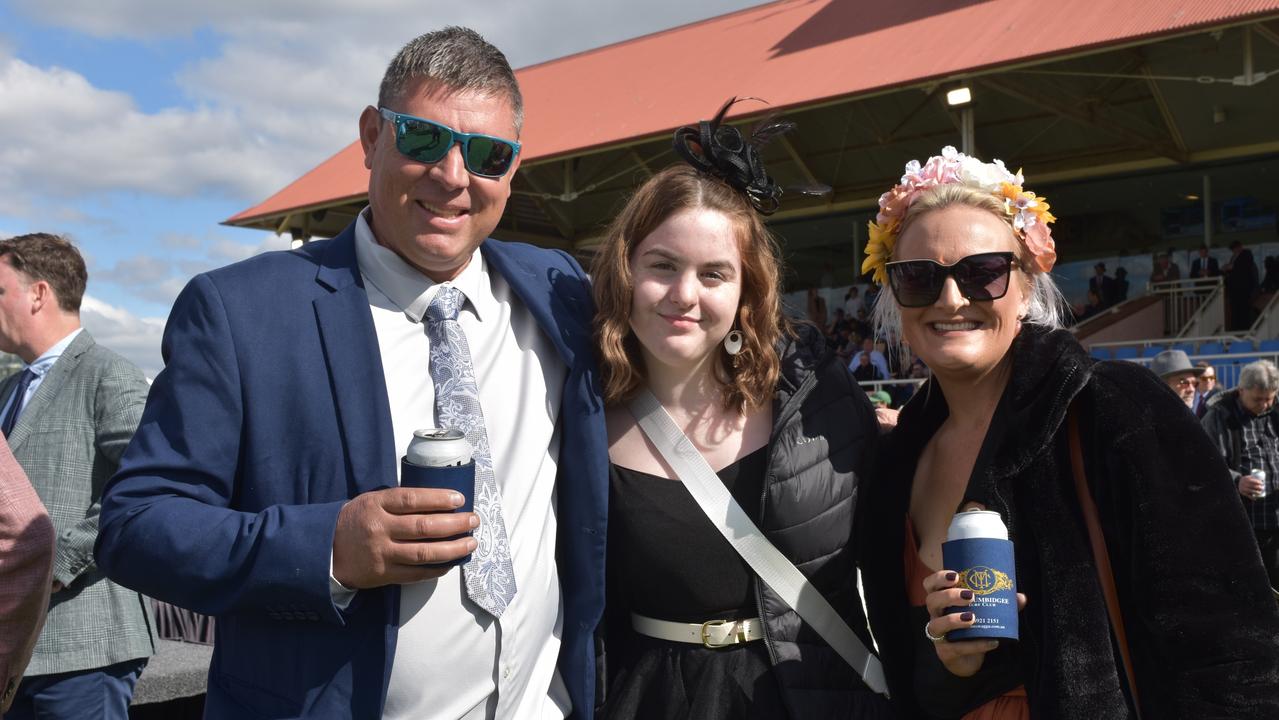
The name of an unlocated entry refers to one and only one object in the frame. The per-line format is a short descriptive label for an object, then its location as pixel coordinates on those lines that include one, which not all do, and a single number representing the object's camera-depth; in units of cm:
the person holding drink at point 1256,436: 771
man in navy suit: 198
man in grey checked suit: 358
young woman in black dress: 254
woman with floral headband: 205
